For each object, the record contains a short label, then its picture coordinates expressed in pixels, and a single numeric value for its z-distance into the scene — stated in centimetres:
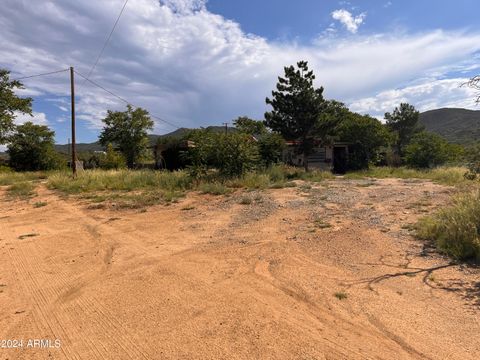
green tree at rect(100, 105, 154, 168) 4116
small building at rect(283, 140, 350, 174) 2827
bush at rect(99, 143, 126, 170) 2873
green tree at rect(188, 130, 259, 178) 1708
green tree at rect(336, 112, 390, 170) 2920
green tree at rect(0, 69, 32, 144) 2644
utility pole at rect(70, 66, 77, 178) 2109
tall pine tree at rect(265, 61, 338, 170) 2223
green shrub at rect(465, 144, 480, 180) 647
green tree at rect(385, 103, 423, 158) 4856
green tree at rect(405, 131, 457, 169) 2719
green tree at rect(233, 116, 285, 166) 2078
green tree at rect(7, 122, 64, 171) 3152
